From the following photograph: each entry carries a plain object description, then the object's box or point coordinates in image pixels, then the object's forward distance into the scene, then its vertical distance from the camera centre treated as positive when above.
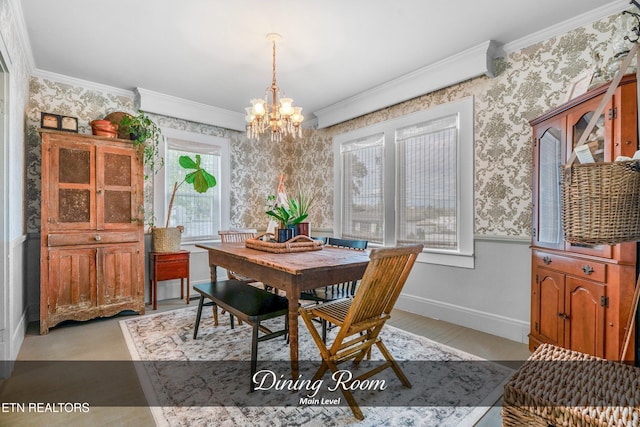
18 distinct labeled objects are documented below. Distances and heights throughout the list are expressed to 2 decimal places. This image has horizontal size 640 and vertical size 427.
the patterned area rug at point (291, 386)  1.78 -1.18
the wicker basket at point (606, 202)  1.03 +0.04
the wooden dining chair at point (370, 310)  1.74 -0.65
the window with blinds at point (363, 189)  4.16 +0.33
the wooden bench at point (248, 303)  2.06 -0.69
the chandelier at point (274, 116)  2.69 +0.85
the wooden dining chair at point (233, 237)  3.72 -0.31
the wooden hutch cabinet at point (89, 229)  3.08 -0.19
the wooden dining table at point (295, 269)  1.97 -0.40
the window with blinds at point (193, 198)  4.36 +0.21
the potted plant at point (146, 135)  3.56 +0.92
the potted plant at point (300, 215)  2.75 -0.03
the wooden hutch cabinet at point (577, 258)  1.88 -0.31
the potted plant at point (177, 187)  3.91 +0.32
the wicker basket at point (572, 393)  1.03 -0.66
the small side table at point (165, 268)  3.78 -0.71
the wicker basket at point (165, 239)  3.91 -0.35
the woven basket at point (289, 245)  2.55 -0.29
